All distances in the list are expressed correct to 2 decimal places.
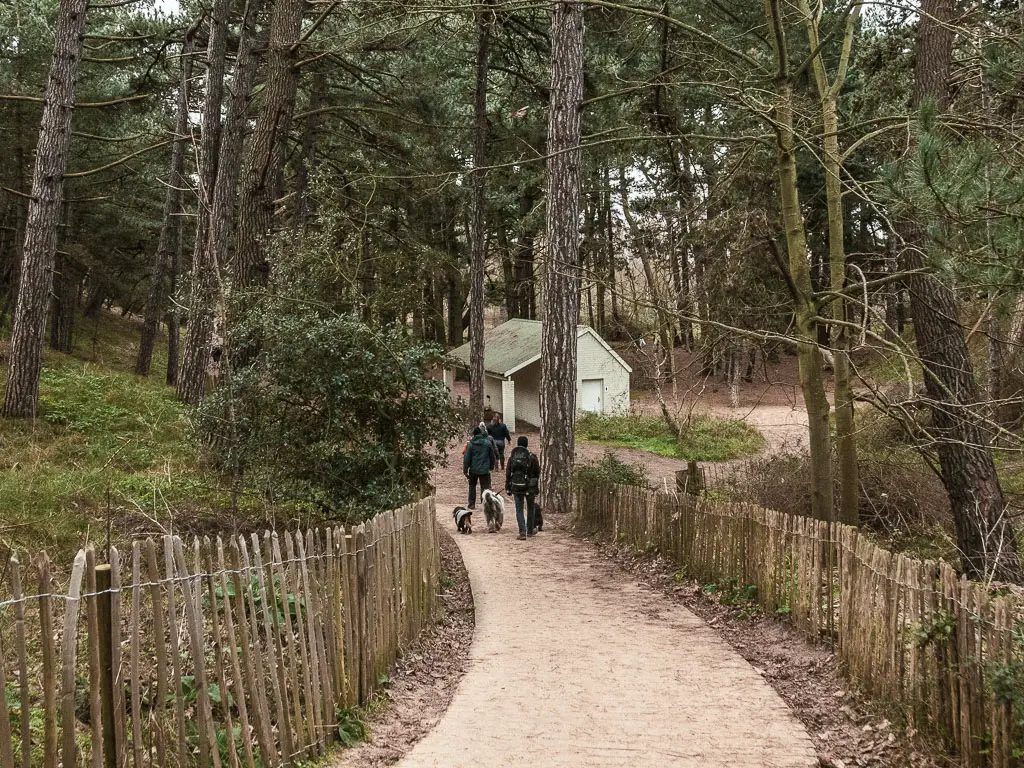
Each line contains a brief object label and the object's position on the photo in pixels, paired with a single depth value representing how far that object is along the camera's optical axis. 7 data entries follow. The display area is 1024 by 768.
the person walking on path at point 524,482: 13.58
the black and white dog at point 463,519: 14.32
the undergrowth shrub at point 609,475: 13.91
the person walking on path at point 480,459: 15.62
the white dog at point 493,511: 14.46
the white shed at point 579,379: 33.38
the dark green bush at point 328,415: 10.23
